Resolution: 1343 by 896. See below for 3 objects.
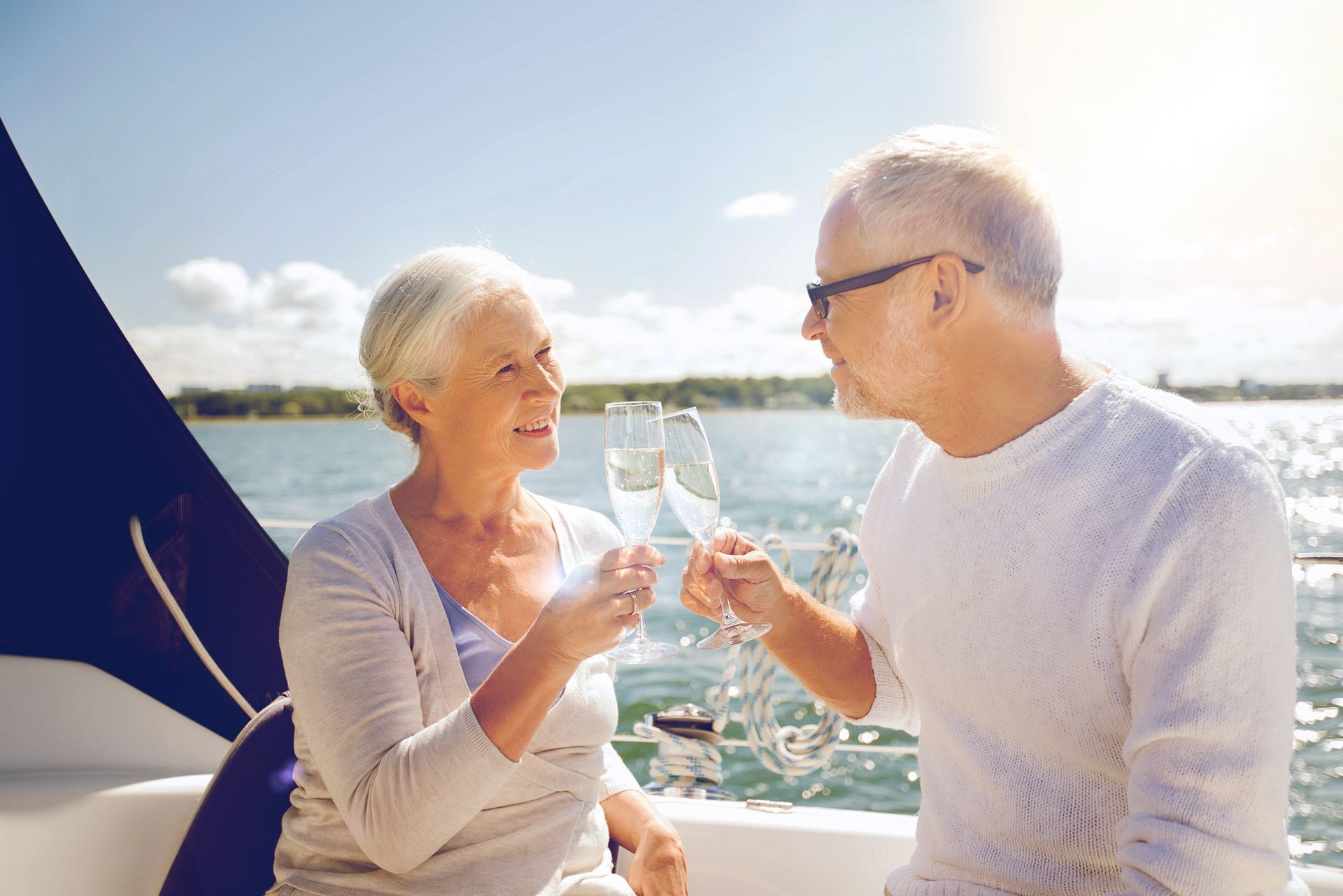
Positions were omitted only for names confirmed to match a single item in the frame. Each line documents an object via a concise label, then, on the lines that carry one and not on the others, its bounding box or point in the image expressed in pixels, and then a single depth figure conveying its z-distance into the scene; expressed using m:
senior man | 1.14
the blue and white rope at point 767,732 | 2.42
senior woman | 1.31
